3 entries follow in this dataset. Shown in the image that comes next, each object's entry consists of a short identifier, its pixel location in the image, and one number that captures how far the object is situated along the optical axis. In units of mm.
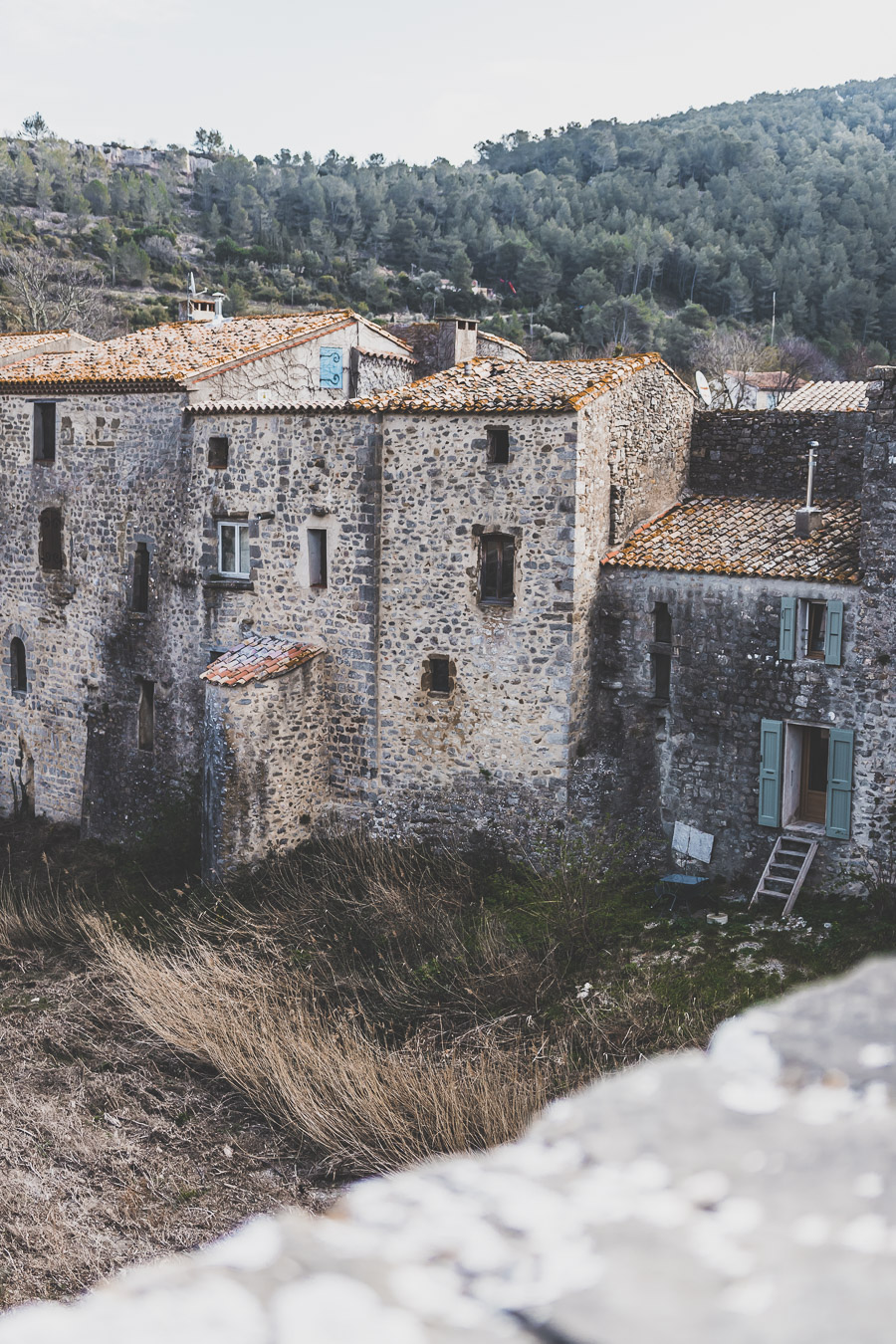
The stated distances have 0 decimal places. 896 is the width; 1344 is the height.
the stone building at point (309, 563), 18031
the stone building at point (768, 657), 16078
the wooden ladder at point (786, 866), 16453
